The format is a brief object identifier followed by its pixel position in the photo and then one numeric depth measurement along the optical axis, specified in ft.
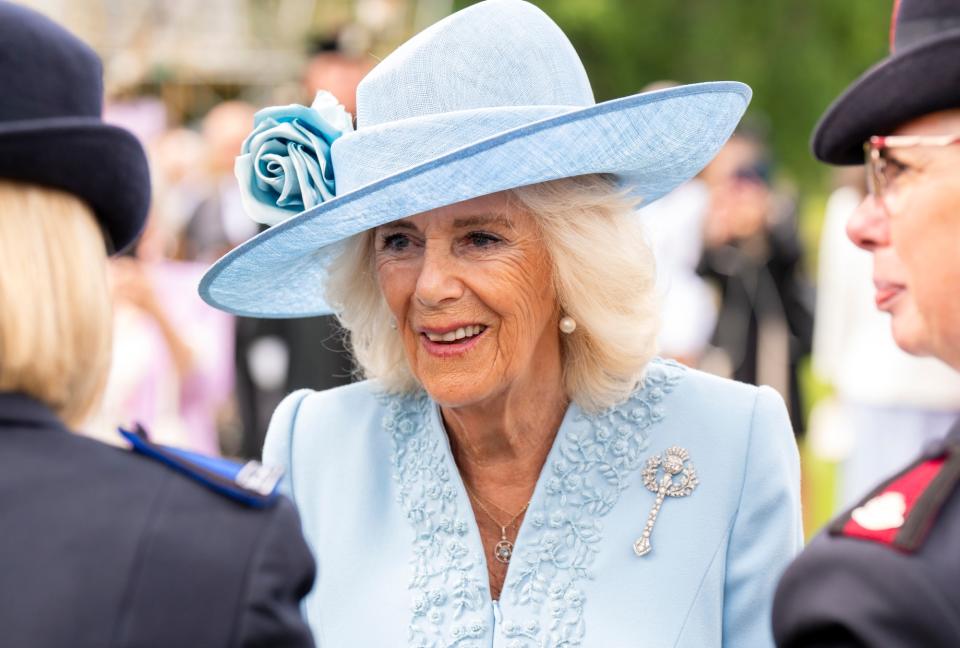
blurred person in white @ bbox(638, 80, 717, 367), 53.21
